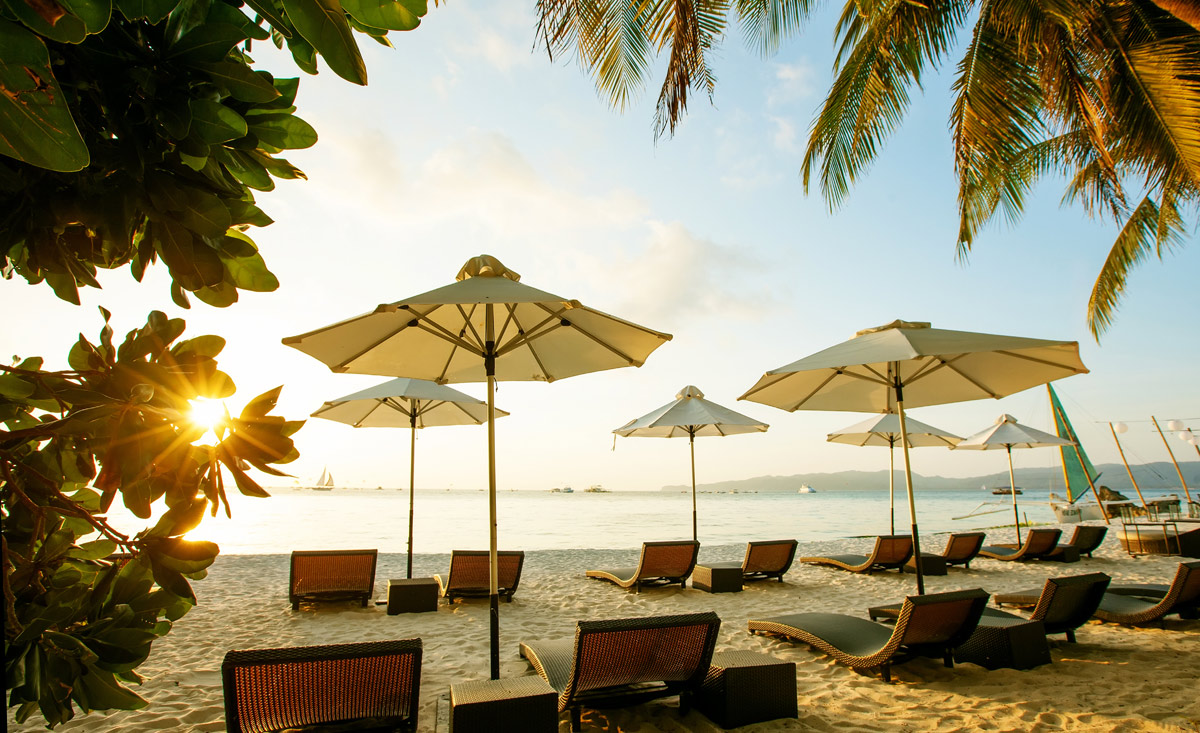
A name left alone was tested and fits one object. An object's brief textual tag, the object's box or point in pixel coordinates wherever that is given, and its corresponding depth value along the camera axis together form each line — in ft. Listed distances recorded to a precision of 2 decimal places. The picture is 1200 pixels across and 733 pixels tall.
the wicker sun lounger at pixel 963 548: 30.27
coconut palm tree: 19.08
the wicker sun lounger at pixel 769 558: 26.96
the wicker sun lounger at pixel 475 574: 22.72
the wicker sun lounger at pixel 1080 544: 32.81
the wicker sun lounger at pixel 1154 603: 16.30
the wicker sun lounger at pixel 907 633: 12.97
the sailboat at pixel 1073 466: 76.48
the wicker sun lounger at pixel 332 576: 21.48
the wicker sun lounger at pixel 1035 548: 31.53
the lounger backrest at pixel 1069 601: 15.11
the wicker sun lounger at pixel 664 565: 24.61
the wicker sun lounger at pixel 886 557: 28.73
